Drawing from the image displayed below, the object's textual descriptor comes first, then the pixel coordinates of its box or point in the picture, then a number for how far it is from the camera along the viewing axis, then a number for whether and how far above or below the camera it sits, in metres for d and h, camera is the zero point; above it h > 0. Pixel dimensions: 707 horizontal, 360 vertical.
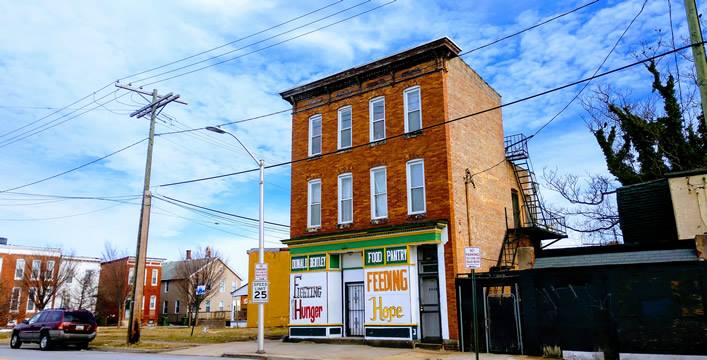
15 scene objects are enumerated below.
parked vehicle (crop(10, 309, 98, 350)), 21.70 -0.48
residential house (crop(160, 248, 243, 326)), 64.94 +2.43
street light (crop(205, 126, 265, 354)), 17.83 +2.56
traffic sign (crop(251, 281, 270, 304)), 18.00 +0.73
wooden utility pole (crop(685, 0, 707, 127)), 10.53 +4.90
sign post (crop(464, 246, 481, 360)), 12.52 +1.20
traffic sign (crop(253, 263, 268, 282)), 18.33 +1.33
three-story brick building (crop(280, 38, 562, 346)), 19.30 +4.45
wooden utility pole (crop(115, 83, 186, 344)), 22.06 +3.58
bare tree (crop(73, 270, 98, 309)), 60.16 +2.83
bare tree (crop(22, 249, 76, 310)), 54.78 +4.24
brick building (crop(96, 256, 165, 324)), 59.16 +2.75
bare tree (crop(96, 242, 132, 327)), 59.28 +2.72
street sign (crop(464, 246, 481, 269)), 12.52 +1.22
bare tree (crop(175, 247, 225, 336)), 55.22 +4.38
